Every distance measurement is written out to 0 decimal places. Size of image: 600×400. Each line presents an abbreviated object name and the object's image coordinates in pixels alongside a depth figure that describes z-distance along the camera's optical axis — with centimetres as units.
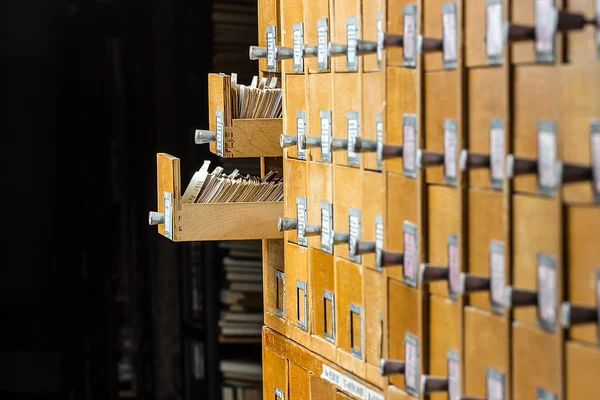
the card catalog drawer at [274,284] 367
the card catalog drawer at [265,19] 355
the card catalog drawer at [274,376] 358
